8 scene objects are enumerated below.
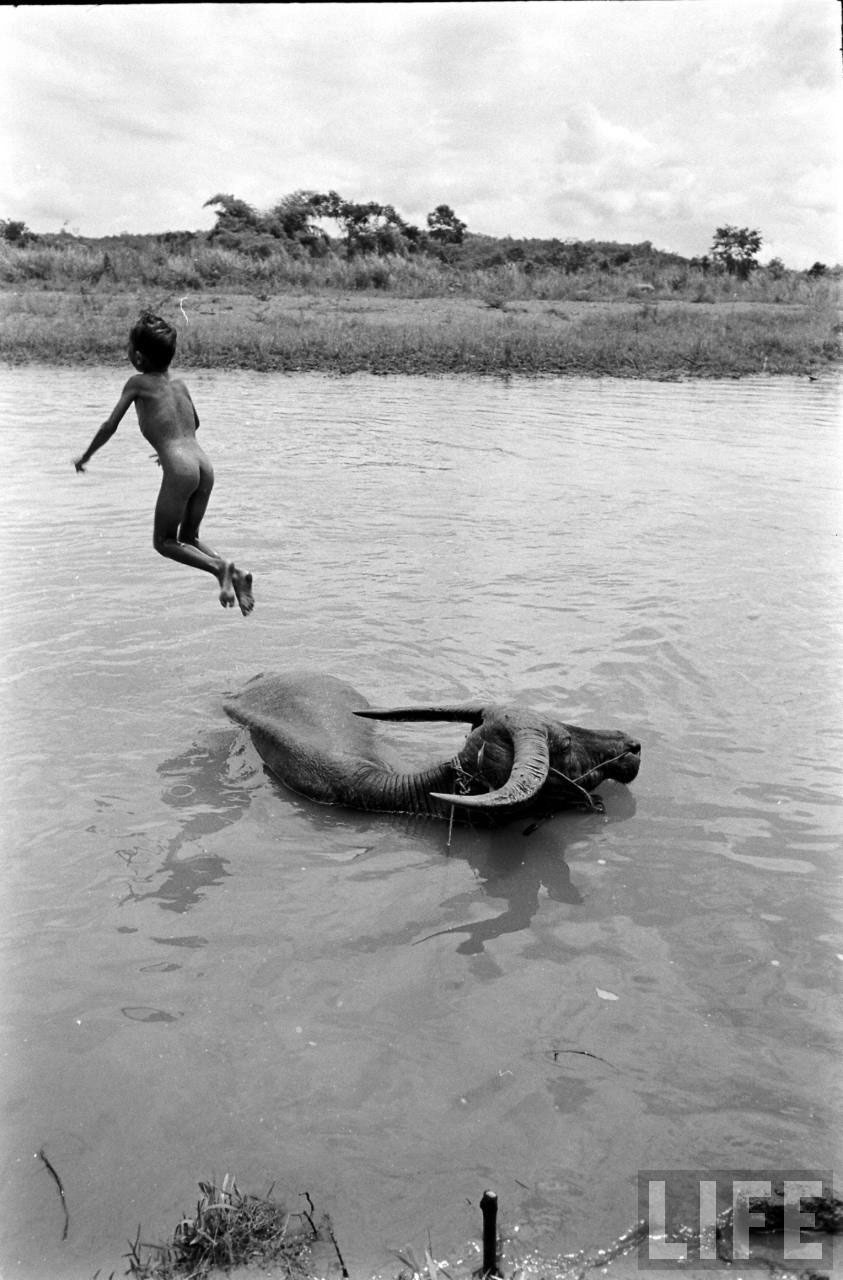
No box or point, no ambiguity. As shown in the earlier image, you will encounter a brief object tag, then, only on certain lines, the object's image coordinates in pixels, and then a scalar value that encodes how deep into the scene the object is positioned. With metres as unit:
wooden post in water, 1.88
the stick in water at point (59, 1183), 2.16
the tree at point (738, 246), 34.97
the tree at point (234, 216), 32.25
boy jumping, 4.79
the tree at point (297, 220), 32.72
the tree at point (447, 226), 38.88
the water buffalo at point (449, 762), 3.82
